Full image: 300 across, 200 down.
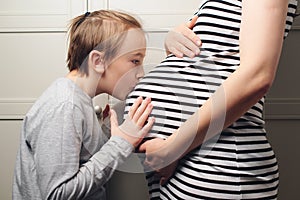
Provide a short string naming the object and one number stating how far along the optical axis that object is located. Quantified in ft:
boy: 2.96
